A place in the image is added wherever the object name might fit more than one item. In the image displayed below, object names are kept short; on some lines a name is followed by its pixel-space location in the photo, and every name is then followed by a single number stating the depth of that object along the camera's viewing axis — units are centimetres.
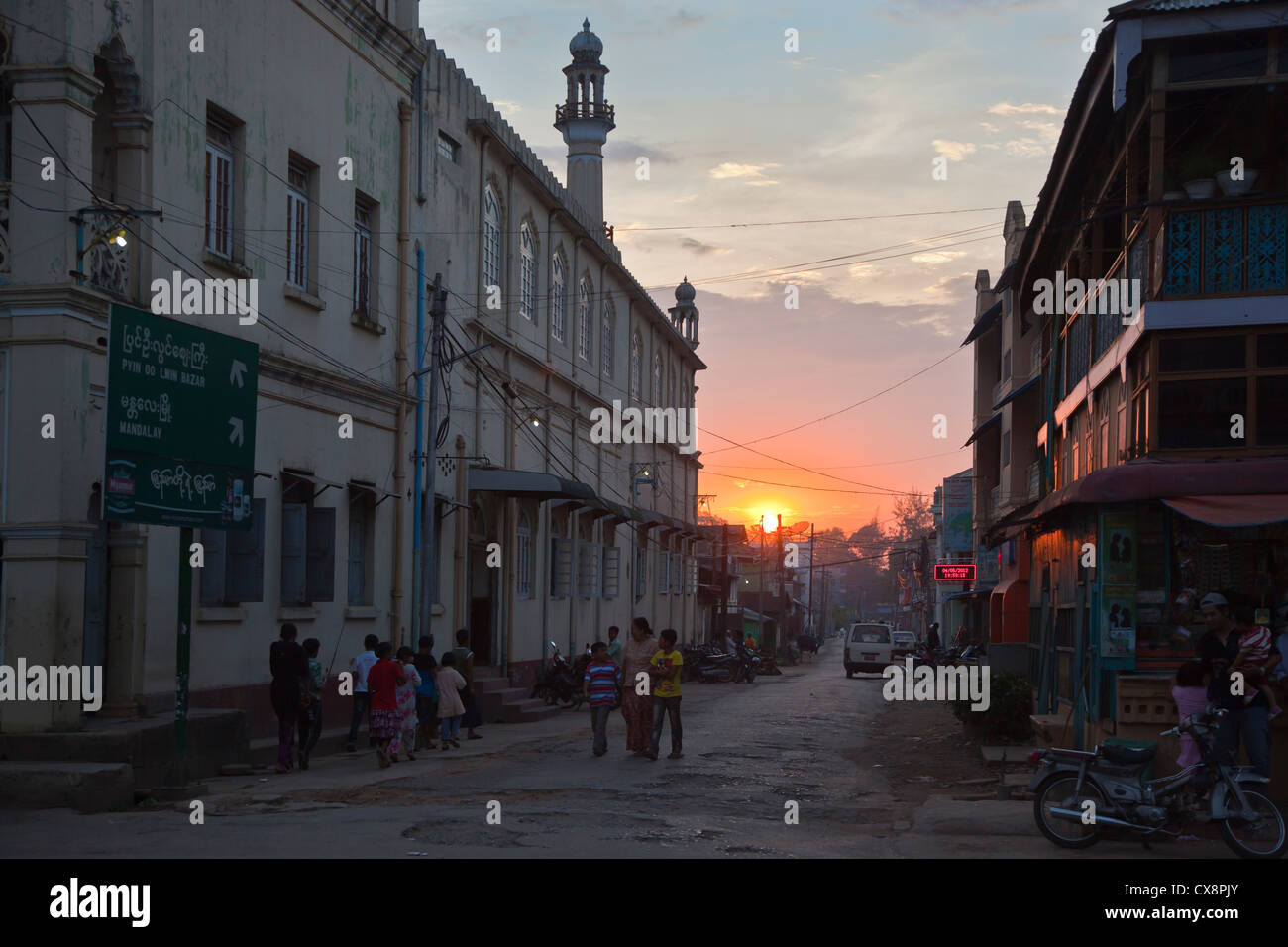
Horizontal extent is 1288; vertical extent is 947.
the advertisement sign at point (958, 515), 5359
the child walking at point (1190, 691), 1290
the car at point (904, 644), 6298
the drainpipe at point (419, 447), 2408
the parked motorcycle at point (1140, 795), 1097
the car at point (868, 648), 4978
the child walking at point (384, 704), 1755
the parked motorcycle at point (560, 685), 2969
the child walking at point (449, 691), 2012
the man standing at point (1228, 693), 1223
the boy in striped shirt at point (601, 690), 1878
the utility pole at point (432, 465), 2267
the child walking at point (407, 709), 1808
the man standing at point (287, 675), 1683
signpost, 1317
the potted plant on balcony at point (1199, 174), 1627
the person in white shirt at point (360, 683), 1980
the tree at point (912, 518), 14038
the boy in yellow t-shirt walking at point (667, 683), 1825
